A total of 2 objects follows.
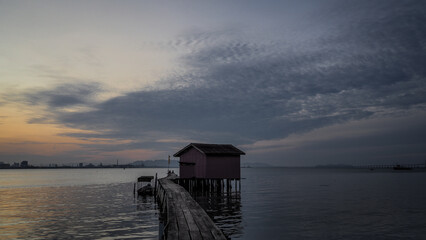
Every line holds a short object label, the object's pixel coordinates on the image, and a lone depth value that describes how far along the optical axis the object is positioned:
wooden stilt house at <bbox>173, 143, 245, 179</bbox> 39.53
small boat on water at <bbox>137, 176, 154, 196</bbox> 40.56
